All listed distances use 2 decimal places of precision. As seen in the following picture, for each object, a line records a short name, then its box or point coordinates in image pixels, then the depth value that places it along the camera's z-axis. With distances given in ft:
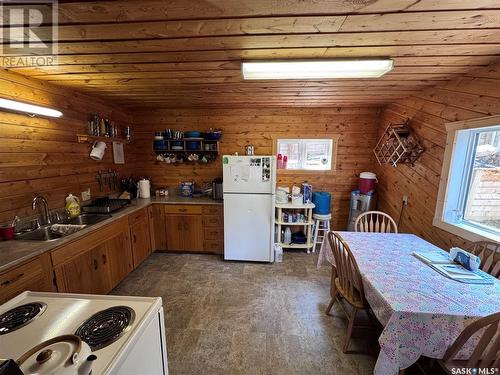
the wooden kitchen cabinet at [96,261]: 5.90
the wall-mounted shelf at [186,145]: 11.42
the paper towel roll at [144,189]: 11.28
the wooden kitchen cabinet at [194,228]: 10.52
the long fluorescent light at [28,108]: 5.61
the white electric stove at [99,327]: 2.59
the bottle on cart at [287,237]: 11.20
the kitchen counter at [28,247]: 4.70
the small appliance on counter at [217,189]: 10.94
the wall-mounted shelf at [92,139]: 8.34
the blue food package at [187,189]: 11.89
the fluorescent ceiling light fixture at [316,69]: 5.42
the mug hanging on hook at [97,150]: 9.00
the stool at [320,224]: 10.93
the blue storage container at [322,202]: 10.95
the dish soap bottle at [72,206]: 7.75
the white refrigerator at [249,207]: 9.48
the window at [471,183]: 6.07
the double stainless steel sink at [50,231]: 6.25
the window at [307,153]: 11.84
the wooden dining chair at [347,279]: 5.30
